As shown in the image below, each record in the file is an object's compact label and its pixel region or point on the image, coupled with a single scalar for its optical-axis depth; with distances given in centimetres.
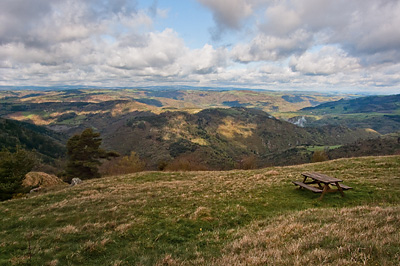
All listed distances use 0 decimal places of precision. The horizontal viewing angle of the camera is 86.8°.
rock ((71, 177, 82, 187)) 2832
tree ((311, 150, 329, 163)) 7782
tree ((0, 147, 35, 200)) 2442
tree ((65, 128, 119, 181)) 4406
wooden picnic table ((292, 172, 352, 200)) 1466
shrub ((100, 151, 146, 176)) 7056
